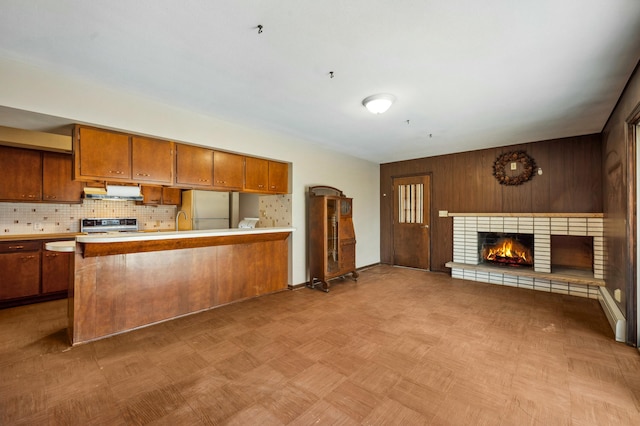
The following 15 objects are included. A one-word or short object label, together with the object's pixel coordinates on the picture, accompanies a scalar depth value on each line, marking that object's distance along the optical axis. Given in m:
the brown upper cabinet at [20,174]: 3.79
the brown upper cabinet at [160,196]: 5.05
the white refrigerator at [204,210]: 5.41
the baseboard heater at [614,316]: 2.64
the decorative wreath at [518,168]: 4.77
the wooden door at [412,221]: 5.92
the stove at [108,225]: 4.55
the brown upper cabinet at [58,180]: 4.09
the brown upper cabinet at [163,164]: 2.77
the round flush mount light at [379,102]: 2.91
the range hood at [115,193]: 4.44
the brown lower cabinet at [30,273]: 3.59
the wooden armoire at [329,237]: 4.50
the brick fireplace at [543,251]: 4.08
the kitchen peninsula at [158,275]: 2.68
